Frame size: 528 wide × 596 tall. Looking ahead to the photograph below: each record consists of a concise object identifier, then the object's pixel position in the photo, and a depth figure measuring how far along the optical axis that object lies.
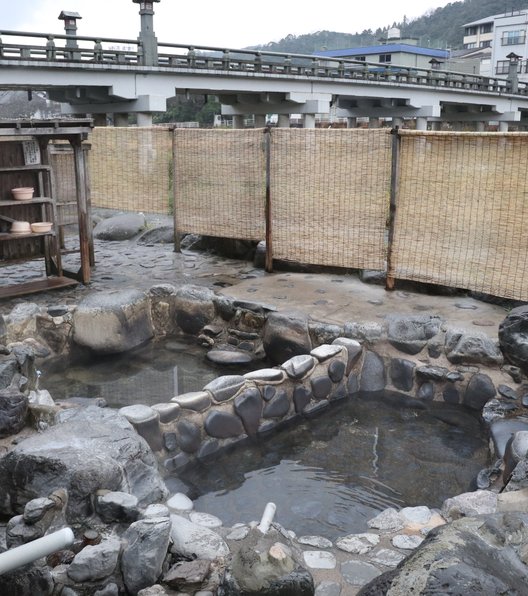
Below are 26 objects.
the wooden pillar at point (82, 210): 9.22
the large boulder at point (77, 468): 4.21
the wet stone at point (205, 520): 4.49
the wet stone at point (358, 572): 3.92
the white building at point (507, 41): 57.20
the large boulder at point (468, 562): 2.62
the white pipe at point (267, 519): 3.90
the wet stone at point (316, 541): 4.34
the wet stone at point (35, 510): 3.82
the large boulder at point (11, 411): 5.29
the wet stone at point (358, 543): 4.24
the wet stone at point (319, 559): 4.07
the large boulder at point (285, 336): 7.70
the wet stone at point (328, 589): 3.79
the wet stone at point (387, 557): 4.10
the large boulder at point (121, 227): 13.16
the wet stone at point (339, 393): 7.11
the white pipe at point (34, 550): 2.59
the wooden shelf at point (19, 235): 8.58
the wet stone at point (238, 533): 4.25
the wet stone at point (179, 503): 4.76
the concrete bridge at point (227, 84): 21.11
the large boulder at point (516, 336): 6.45
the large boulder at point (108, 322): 8.13
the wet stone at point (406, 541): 4.29
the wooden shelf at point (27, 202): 8.63
